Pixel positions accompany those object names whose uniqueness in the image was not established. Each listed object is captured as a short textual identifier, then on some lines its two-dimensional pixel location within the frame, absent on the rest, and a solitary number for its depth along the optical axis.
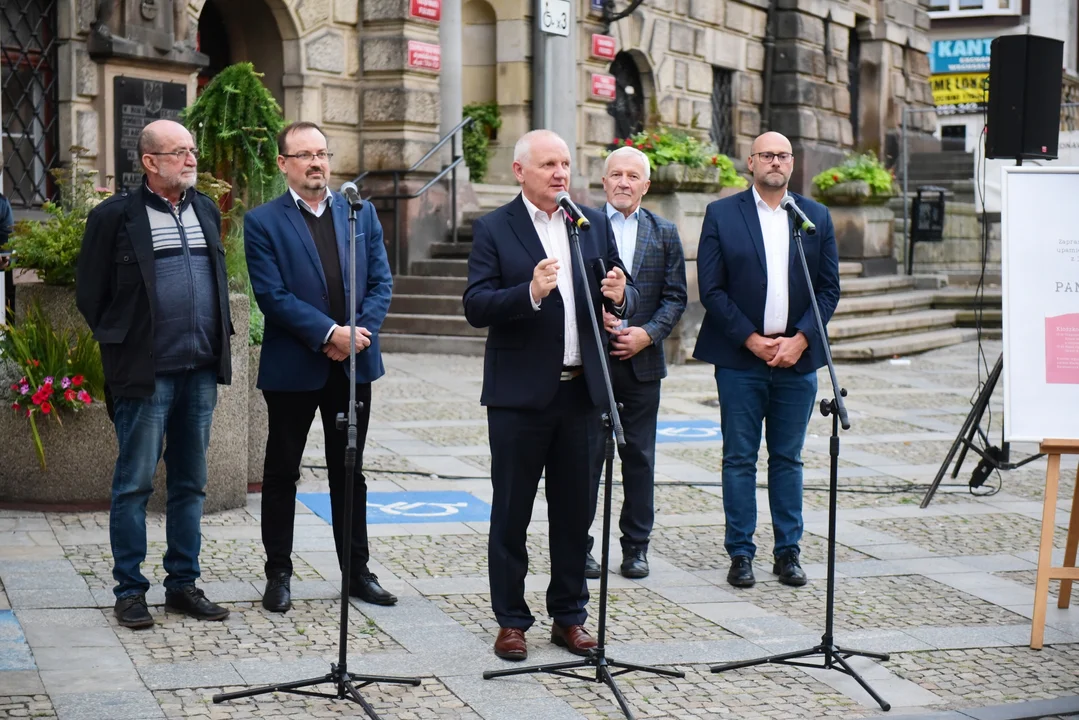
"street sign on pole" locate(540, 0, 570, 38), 16.56
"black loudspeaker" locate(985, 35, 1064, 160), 9.24
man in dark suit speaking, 5.45
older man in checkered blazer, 6.79
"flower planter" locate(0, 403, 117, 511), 7.84
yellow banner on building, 42.84
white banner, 6.16
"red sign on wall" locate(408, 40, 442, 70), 17.31
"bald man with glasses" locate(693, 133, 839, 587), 6.80
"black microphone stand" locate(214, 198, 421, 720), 4.89
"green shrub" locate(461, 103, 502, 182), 19.72
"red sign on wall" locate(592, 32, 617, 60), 20.45
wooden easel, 6.06
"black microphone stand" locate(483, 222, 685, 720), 4.96
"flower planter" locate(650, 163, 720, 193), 15.26
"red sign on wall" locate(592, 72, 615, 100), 20.64
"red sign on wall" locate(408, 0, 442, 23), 17.27
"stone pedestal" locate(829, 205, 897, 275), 20.53
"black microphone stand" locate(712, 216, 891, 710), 5.43
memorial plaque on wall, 13.96
